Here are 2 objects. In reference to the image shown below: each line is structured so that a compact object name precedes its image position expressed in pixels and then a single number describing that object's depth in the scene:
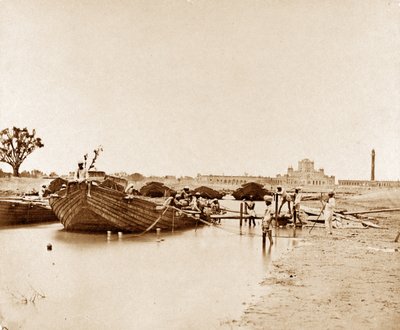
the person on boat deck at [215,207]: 26.98
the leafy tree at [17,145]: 49.56
